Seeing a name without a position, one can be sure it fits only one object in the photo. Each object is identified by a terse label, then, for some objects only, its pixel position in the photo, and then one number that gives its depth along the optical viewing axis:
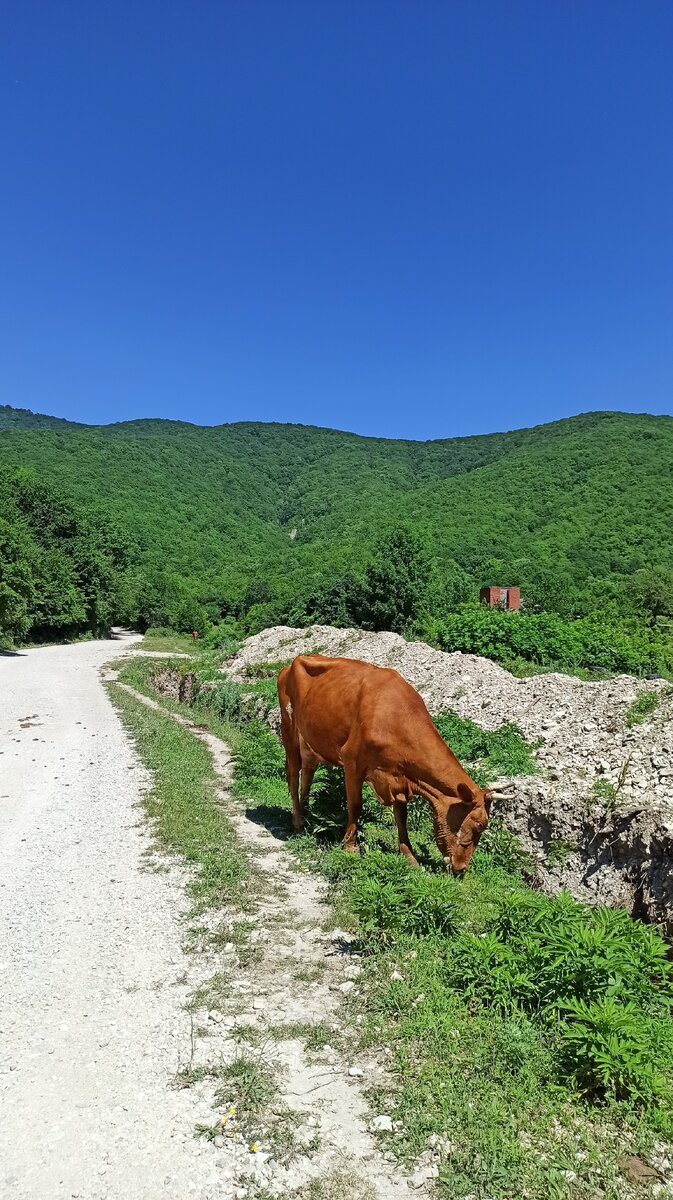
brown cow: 7.07
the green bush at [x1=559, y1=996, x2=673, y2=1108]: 3.75
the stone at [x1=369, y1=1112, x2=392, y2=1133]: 3.72
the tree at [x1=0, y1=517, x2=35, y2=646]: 37.91
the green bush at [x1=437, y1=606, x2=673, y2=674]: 22.69
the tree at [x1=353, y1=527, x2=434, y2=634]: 41.97
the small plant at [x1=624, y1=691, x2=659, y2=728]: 10.99
